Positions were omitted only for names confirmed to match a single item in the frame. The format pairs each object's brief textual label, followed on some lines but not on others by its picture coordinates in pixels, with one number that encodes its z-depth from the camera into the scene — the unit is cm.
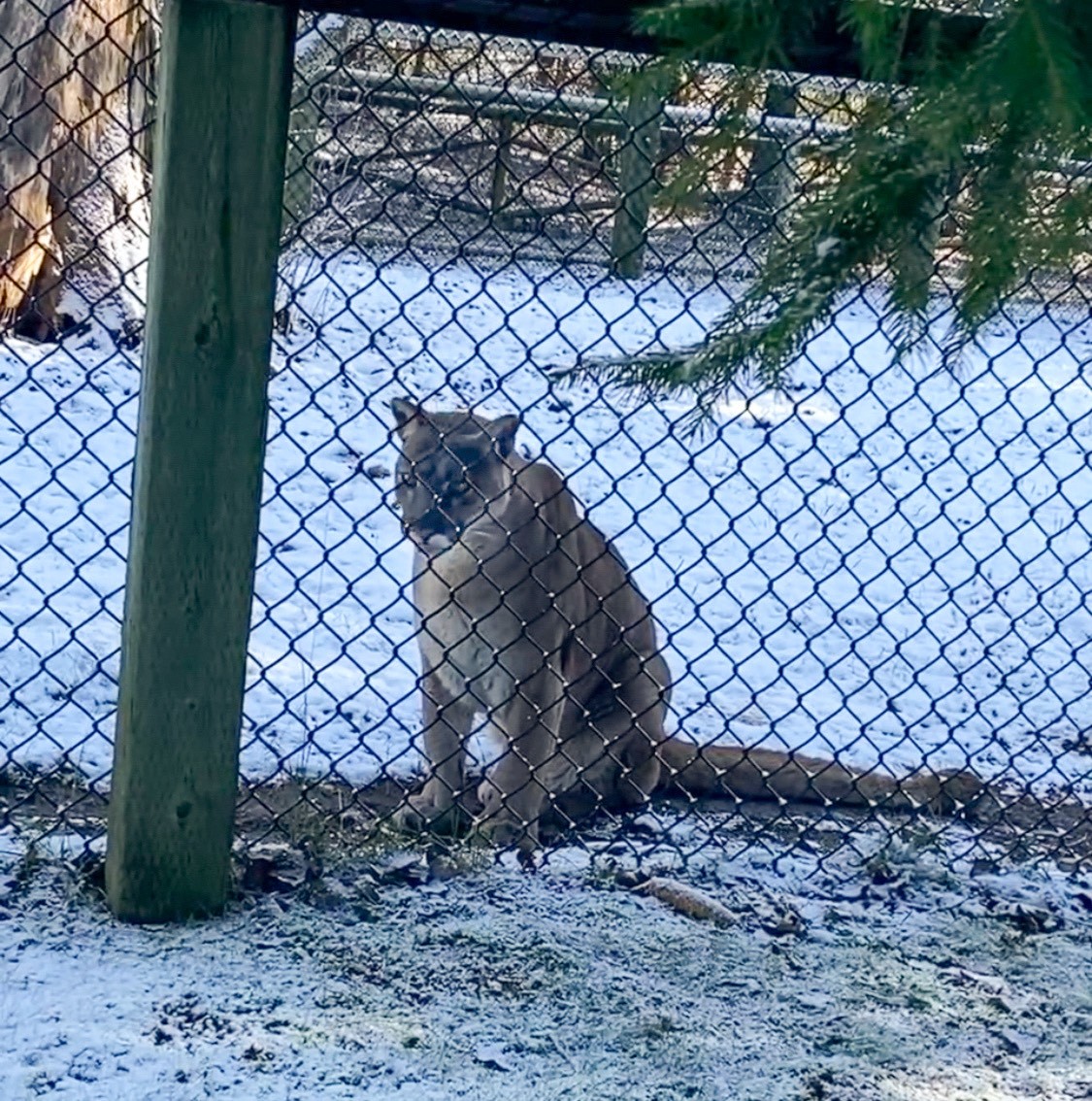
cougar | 423
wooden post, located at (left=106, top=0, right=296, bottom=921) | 286
